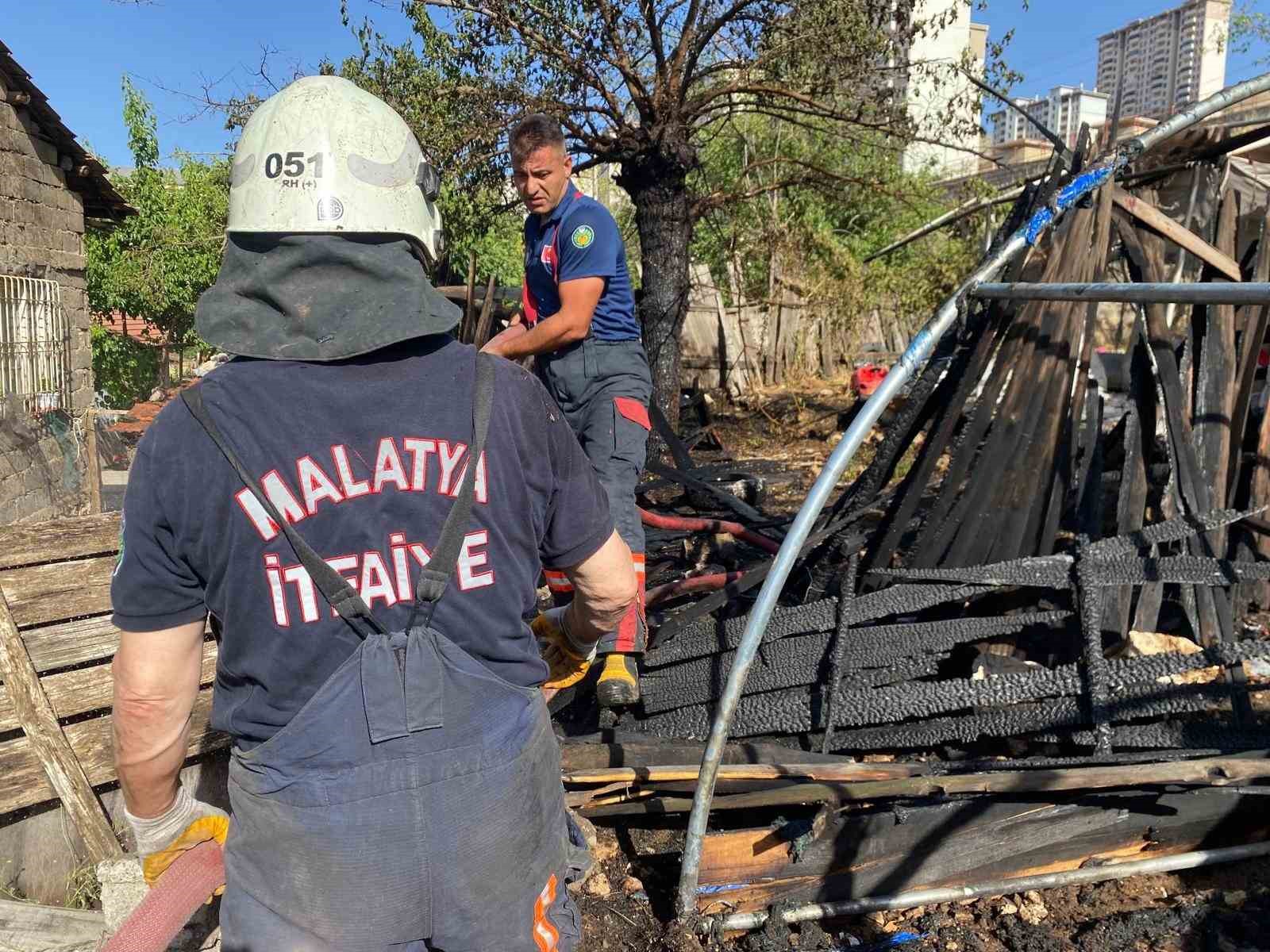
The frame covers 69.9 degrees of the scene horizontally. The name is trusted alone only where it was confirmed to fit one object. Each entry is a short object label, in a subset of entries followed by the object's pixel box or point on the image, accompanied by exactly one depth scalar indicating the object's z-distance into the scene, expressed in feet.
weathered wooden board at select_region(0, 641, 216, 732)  8.66
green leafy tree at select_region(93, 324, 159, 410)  63.77
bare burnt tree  27.32
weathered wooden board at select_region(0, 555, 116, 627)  8.70
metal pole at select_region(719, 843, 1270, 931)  8.41
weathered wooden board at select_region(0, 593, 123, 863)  8.50
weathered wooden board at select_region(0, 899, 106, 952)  7.92
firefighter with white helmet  4.49
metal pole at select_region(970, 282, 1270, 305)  5.97
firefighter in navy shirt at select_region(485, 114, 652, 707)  12.61
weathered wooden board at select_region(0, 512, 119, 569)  8.87
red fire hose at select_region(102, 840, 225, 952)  5.50
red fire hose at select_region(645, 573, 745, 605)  14.25
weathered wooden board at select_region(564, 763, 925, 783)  9.52
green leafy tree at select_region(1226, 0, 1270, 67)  72.33
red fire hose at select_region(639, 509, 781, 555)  16.56
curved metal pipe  7.63
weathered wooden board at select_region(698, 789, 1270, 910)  9.01
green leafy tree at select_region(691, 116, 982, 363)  46.21
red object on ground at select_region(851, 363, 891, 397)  29.35
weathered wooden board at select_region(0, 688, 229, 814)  8.64
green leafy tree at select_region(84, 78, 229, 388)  60.08
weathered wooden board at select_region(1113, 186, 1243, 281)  11.65
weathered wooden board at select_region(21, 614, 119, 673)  8.71
